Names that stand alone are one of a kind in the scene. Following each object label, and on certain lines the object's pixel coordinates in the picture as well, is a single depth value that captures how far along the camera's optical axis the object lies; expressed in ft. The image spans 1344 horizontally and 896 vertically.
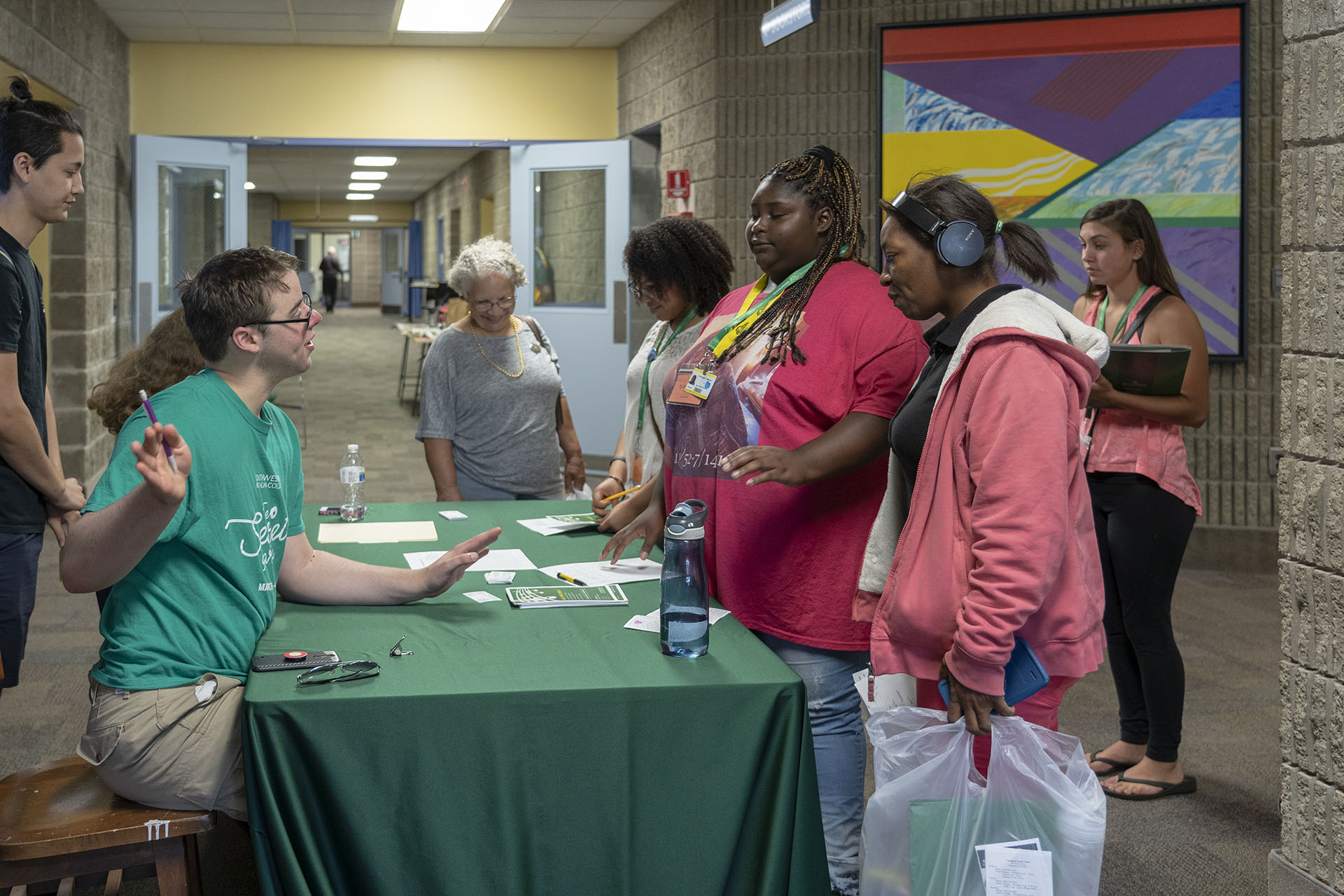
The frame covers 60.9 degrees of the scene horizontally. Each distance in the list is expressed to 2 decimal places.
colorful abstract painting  17.57
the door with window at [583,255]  24.82
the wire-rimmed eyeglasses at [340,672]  5.52
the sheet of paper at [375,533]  8.96
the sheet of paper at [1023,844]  5.23
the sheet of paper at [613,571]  7.68
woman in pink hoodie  5.14
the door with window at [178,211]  24.34
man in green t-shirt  5.34
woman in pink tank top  9.36
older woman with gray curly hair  11.09
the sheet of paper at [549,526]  9.30
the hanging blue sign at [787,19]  14.97
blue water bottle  5.98
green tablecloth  5.29
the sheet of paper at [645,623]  6.49
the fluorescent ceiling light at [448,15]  22.07
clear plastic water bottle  9.88
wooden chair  5.49
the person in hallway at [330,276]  91.66
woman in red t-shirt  6.72
